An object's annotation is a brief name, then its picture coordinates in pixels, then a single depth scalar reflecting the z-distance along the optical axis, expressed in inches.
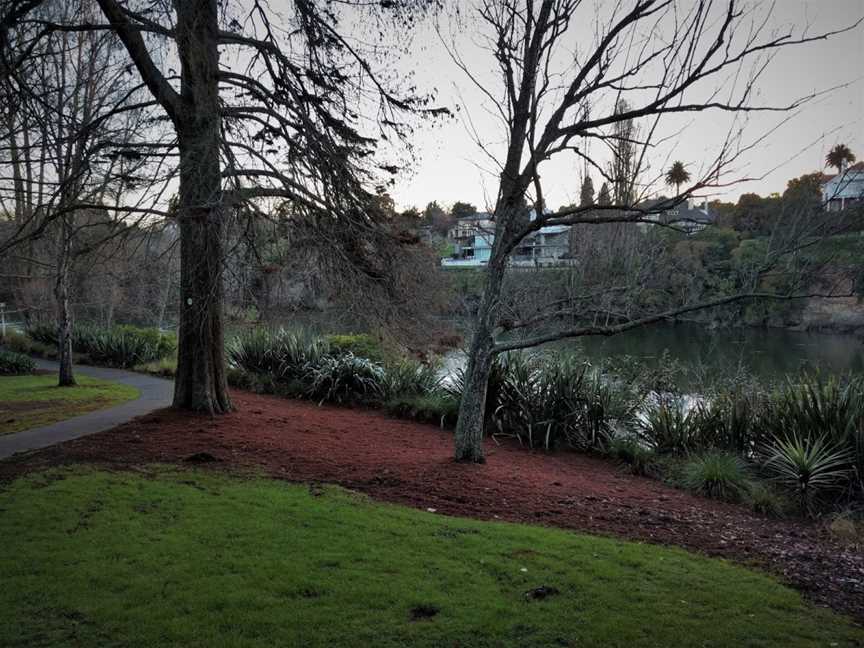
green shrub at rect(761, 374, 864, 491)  307.7
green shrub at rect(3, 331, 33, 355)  883.4
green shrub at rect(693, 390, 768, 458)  358.9
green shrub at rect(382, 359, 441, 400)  496.0
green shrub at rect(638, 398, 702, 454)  380.2
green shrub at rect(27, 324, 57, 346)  898.7
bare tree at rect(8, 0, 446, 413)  305.7
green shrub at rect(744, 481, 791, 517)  282.6
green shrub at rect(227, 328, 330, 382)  551.5
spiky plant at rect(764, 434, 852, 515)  293.7
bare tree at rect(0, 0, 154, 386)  286.0
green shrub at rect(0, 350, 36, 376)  669.3
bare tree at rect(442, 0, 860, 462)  253.3
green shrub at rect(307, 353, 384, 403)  504.7
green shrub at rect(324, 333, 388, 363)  551.2
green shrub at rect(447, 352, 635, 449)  387.5
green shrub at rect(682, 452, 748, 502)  297.1
